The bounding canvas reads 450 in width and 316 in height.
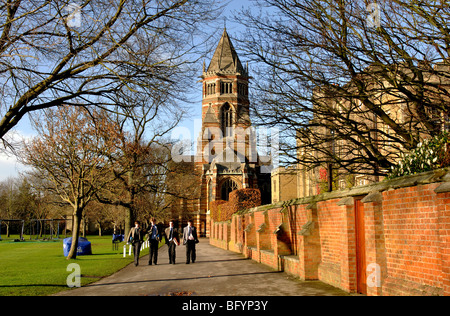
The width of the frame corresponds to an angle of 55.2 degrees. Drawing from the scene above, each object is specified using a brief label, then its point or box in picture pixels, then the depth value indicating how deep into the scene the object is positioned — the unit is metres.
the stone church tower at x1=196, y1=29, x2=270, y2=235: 74.81
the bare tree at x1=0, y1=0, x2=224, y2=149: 7.37
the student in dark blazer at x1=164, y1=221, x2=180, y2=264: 17.58
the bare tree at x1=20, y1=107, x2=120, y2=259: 19.62
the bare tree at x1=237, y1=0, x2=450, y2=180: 9.02
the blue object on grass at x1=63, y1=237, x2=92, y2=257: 24.86
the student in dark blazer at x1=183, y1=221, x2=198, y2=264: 17.58
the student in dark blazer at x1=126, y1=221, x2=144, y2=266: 17.06
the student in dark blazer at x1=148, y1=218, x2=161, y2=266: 17.27
